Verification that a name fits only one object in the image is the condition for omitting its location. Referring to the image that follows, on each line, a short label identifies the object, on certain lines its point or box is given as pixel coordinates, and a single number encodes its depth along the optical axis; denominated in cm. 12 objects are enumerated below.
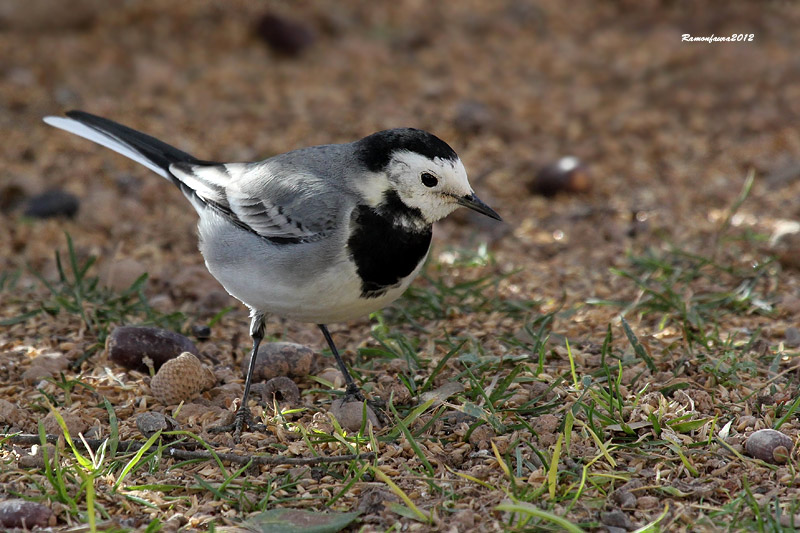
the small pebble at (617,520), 629
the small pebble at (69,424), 749
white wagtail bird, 781
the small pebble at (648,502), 652
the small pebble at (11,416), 765
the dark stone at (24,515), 623
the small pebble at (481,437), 735
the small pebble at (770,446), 686
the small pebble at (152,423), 755
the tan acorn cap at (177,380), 802
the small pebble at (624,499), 654
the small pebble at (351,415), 773
